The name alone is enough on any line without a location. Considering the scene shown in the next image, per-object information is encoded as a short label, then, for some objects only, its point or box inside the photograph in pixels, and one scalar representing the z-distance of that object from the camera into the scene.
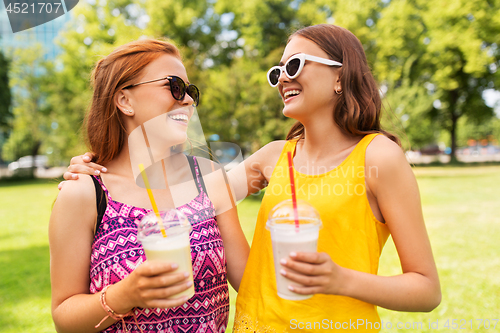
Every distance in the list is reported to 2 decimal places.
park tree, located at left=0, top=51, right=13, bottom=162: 25.44
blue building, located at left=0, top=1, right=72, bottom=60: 26.59
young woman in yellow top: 1.59
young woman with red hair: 1.66
